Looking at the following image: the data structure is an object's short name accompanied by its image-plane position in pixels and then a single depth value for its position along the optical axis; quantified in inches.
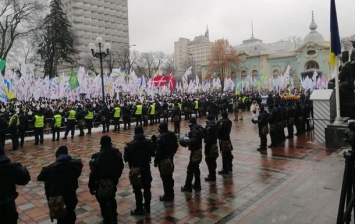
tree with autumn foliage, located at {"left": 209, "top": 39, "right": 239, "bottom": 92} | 2388.0
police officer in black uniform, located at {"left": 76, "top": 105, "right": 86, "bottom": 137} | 639.1
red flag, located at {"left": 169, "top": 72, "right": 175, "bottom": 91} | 1087.0
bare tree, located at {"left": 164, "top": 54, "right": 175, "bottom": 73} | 3476.9
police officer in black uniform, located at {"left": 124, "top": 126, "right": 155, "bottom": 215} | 224.4
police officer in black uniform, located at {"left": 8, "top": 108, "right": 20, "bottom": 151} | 511.2
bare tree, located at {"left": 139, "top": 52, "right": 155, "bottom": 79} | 3229.3
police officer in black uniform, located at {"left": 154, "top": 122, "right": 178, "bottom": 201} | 244.8
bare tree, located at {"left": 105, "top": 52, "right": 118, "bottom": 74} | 2695.1
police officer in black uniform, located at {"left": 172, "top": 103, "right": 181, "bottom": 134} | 621.0
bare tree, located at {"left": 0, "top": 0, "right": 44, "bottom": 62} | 1381.6
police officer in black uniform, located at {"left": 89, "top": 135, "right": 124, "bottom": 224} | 195.2
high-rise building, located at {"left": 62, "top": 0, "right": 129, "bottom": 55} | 3678.6
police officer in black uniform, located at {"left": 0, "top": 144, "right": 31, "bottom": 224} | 163.0
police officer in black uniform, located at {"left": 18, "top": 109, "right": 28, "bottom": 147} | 536.5
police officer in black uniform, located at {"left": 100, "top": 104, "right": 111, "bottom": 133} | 678.5
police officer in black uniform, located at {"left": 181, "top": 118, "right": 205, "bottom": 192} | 271.0
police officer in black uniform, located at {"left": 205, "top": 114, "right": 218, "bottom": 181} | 294.9
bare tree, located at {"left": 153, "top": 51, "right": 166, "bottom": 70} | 3288.9
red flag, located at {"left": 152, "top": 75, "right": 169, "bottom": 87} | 1071.6
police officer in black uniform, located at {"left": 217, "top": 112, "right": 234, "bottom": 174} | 326.0
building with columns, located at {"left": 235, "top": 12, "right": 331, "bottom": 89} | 2315.5
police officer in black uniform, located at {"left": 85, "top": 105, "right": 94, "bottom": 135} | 663.5
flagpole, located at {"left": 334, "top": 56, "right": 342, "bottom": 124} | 408.2
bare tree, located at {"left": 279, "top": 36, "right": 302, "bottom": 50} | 3472.0
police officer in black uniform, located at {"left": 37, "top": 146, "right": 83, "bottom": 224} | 176.4
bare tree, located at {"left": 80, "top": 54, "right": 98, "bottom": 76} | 2859.5
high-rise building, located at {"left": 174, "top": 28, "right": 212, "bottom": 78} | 7165.4
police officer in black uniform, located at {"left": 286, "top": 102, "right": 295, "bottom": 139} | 513.7
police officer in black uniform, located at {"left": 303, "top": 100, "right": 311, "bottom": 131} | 573.6
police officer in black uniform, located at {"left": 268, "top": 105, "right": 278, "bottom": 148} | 447.8
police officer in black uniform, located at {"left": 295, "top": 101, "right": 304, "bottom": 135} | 546.2
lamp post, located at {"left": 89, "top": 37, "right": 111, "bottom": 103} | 707.4
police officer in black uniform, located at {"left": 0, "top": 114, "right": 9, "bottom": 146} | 401.2
